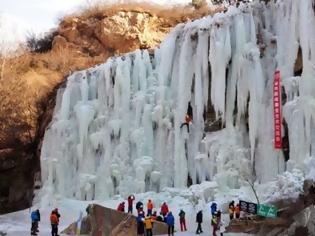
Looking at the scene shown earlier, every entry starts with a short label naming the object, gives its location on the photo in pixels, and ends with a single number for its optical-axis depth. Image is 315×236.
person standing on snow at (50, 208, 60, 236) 19.44
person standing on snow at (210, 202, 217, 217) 19.55
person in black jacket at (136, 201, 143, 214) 20.28
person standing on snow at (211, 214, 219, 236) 18.62
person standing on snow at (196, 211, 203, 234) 19.23
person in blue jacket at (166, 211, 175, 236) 18.48
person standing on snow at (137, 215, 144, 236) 18.23
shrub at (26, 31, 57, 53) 41.07
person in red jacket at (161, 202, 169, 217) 20.42
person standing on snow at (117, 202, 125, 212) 21.71
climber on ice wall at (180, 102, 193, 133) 24.22
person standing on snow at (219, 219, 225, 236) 19.18
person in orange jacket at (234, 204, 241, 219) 19.58
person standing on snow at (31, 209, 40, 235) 20.31
